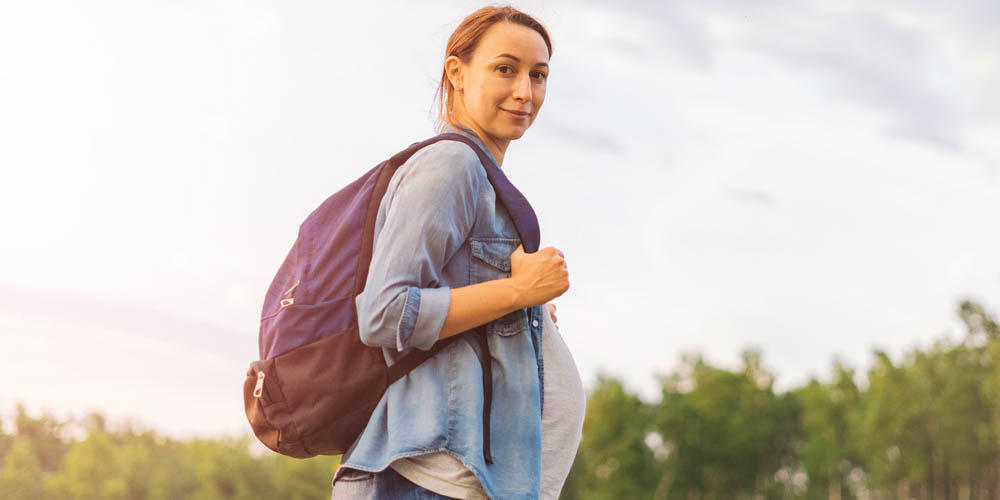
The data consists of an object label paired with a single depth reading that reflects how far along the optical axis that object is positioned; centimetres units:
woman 283
